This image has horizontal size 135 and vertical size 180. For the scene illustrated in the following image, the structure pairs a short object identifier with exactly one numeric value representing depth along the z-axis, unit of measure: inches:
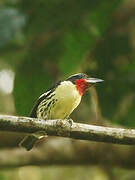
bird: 276.7
